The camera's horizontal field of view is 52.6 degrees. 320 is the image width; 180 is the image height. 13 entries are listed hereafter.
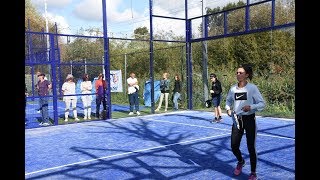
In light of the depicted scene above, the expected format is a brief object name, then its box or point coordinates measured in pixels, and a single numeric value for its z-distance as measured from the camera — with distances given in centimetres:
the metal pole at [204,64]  1565
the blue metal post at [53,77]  1163
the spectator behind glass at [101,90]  1309
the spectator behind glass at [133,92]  1446
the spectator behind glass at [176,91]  1563
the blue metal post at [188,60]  1562
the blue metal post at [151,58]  1421
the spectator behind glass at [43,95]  1203
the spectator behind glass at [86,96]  1325
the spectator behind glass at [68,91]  1283
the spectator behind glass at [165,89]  1564
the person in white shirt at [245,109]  501
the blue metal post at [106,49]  1280
